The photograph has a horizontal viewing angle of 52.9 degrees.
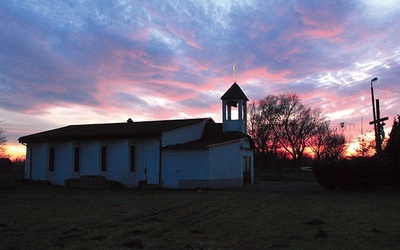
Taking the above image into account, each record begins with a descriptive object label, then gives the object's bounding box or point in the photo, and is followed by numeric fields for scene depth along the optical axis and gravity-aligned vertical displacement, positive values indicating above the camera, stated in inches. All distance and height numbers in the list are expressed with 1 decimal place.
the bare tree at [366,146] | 1696.0 +102.3
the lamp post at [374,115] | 1052.9 +139.8
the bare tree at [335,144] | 2864.2 +176.4
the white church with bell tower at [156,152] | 1119.0 +53.0
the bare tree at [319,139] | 2790.4 +209.1
